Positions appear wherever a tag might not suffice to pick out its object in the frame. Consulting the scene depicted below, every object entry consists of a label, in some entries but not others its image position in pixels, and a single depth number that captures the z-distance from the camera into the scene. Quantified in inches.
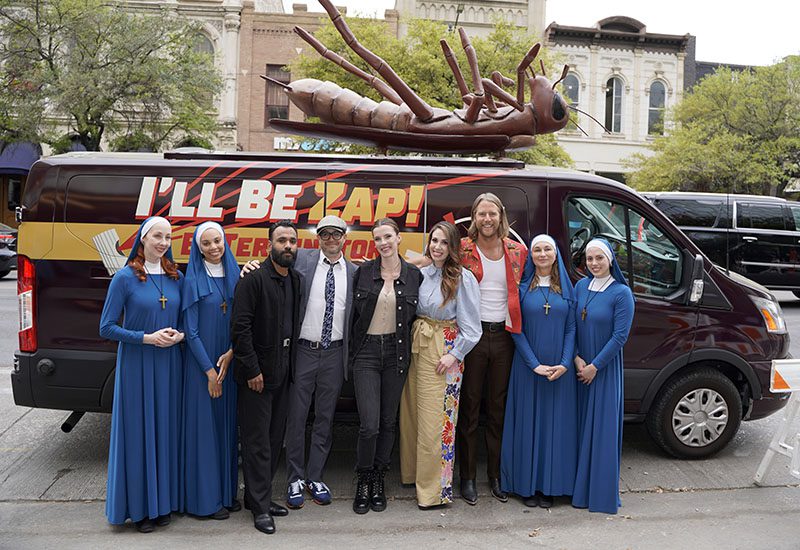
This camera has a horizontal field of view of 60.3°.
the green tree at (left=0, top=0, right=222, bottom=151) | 810.2
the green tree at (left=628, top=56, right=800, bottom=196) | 973.8
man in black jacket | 159.7
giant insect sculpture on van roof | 261.9
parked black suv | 572.4
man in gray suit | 174.6
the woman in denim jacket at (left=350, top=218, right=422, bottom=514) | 172.4
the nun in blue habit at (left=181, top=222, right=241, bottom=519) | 162.7
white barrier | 185.9
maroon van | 197.2
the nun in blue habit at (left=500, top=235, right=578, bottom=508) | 178.1
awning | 1003.1
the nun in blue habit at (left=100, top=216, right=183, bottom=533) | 157.9
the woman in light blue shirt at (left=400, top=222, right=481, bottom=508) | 174.1
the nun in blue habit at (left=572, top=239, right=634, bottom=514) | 176.1
